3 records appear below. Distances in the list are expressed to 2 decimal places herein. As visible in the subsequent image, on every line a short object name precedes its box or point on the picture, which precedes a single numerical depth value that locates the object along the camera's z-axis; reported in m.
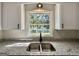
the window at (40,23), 1.74
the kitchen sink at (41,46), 1.53
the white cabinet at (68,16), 1.67
